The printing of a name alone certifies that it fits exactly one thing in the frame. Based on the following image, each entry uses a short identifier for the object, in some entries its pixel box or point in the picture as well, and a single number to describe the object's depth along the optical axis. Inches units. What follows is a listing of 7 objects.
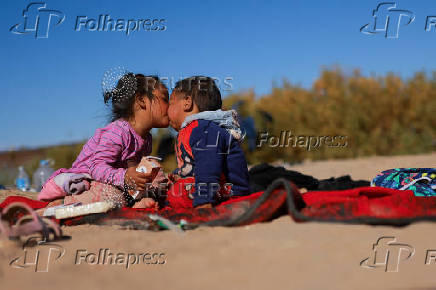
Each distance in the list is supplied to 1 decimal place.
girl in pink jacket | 137.6
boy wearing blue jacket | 122.5
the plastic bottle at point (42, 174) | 263.0
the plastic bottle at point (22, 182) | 256.4
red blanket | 98.4
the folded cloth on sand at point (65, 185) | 138.6
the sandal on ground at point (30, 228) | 94.7
